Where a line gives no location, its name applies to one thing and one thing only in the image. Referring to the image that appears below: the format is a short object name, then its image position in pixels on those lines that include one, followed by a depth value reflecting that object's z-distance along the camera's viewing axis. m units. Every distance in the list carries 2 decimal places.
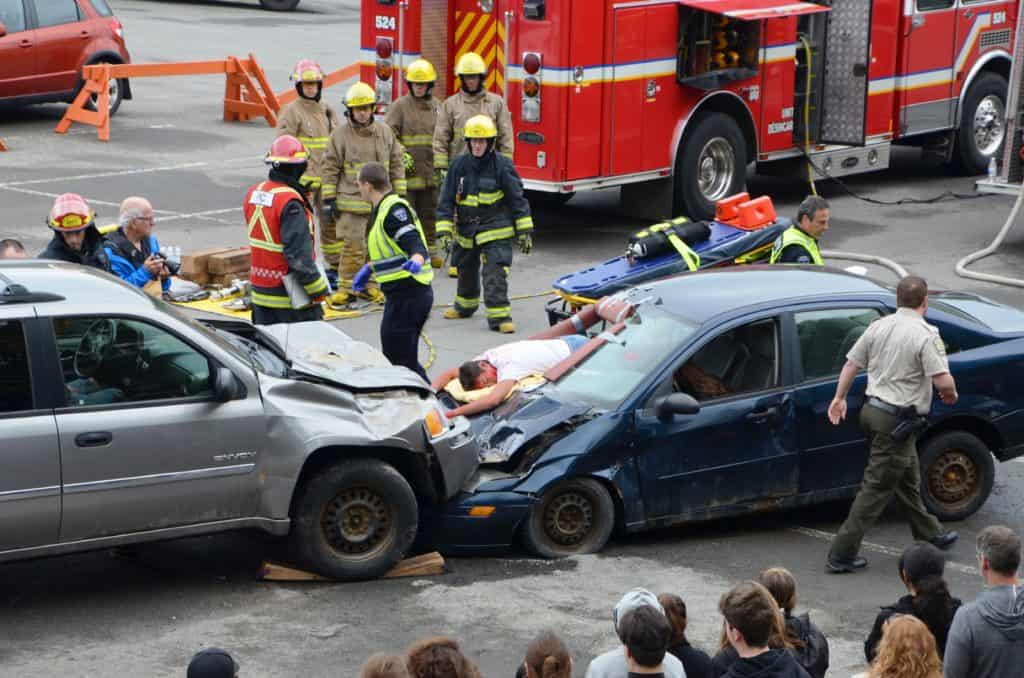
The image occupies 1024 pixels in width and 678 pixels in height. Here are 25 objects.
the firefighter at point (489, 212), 25.66
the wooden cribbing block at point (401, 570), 16.25
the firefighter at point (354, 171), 27.41
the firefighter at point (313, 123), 28.53
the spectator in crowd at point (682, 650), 11.02
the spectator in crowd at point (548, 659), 9.83
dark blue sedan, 16.86
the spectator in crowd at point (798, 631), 11.49
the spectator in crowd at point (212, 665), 9.07
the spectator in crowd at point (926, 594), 12.20
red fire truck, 30.17
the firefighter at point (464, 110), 28.41
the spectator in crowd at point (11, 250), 19.07
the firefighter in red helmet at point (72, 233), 19.44
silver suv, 14.73
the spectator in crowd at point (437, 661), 9.52
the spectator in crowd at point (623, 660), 10.05
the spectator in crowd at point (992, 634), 10.70
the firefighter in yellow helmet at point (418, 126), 29.53
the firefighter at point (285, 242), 20.42
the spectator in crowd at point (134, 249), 20.67
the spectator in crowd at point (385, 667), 9.19
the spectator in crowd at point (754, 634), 10.23
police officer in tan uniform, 16.45
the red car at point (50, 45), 40.75
